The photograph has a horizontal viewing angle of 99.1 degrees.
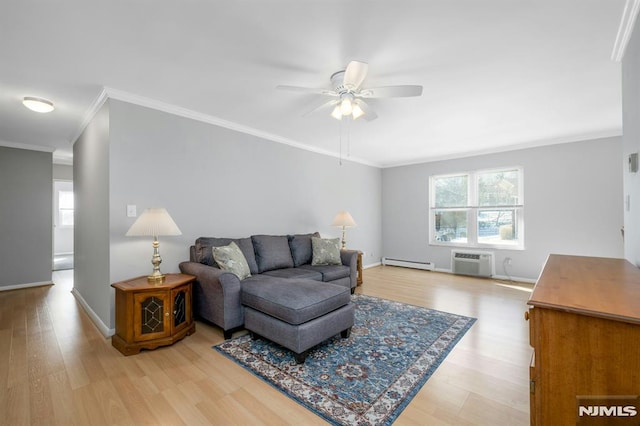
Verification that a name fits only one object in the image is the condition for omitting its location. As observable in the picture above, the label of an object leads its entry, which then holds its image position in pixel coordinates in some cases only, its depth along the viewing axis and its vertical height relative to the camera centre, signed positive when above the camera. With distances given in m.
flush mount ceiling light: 2.91 +1.21
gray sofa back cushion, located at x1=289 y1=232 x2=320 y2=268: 4.09 -0.53
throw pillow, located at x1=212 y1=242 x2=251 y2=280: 2.92 -0.49
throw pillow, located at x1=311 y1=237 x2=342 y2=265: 4.12 -0.57
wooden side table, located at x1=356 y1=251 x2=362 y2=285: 4.79 -0.97
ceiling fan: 2.08 +1.04
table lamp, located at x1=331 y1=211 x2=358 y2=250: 4.75 -0.11
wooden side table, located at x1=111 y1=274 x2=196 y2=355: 2.38 -0.90
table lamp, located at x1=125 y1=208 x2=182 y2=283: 2.50 -0.11
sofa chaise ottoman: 2.24 -0.87
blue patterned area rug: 1.76 -1.23
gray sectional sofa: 2.66 -0.69
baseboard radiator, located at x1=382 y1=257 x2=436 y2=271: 6.00 -1.14
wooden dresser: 0.84 -0.44
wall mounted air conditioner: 5.18 -0.95
